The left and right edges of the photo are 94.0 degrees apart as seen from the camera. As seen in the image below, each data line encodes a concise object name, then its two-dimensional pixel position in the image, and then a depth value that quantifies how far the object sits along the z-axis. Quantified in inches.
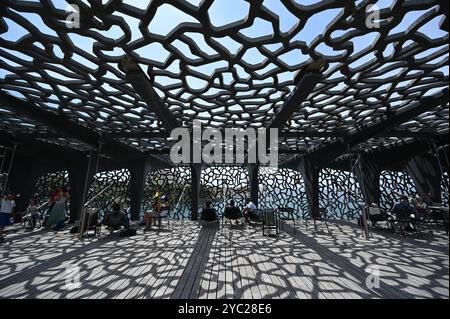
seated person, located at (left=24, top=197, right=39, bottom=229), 342.7
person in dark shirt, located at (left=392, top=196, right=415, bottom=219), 290.0
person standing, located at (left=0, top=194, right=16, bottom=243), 252.4
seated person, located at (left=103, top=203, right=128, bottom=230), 307.3
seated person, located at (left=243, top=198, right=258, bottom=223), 352.2
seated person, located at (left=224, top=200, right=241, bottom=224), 359.0
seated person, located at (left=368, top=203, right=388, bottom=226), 315.4
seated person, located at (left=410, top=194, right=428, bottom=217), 341.4
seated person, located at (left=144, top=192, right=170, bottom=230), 346.9
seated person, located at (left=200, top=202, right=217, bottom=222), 362.0
